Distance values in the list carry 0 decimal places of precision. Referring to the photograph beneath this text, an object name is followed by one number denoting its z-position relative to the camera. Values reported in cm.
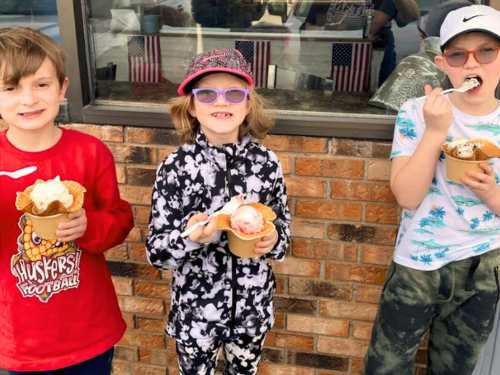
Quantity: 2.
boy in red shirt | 186
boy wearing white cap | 195
